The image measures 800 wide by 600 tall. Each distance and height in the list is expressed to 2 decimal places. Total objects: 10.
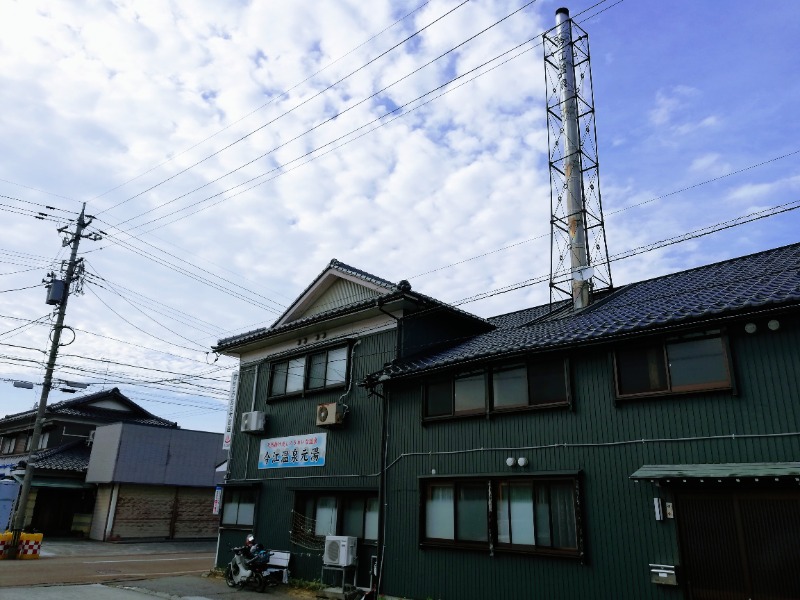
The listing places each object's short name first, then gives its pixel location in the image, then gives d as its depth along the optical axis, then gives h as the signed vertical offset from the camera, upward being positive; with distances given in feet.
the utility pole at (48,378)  69.42 +13.76
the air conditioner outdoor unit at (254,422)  59.00 +7.68
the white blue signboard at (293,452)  53.47 +4.62
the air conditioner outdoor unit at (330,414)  50.88 +7.46
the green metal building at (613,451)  29.86 +3.49
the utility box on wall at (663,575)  30.32 -3.09
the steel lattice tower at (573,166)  52.75 +34.51
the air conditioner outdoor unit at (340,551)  45.80 -3.55
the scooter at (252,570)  49.06 -5.58
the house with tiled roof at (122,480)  98.32 +2.78
